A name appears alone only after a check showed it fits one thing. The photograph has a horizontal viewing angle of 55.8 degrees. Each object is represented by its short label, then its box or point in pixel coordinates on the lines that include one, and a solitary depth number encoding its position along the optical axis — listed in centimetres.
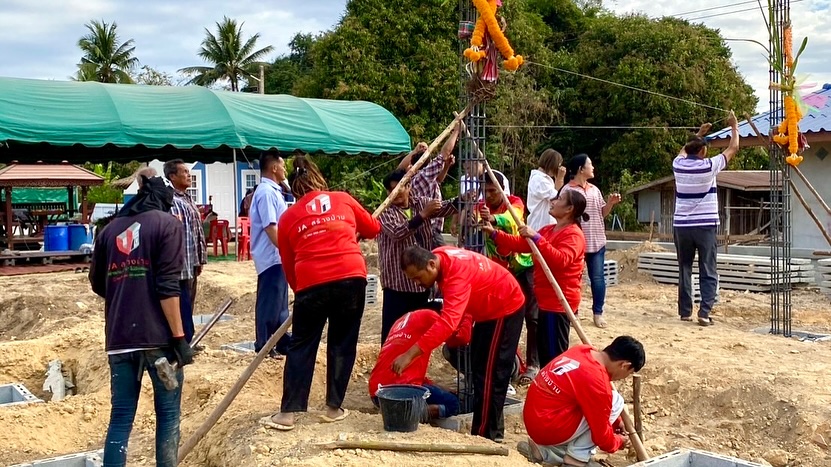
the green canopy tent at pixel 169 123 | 1227
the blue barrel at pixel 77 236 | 1662
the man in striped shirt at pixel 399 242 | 573
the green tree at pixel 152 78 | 4197
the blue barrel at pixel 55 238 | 1628
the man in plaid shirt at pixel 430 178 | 585
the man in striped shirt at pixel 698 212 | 775
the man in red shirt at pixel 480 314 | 439
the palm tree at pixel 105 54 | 4241
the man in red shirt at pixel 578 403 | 427
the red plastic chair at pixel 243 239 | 1714
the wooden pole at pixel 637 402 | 491
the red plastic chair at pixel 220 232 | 1700
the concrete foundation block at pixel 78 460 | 457
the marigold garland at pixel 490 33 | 534
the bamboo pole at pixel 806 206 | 760
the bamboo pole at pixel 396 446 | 415
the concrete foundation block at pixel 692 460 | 436
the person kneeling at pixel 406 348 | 514
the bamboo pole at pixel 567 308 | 467
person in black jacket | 388
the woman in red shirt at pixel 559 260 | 549
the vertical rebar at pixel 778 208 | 770
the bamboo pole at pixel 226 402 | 478
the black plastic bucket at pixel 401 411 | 443
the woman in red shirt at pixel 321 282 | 462
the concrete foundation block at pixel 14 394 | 637
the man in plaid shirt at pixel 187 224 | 607
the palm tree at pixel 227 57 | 4453
